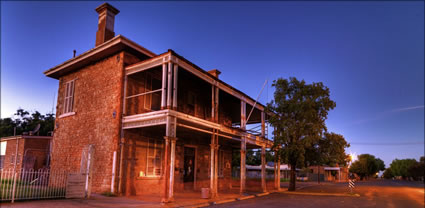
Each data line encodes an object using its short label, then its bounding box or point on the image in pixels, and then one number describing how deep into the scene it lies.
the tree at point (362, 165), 69.23
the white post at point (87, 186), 12.71
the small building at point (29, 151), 22.55
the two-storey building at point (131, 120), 14.20
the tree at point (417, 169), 84.06
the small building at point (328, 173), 56.25
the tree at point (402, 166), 104.31
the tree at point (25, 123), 38.41
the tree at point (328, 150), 21.31
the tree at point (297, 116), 20.59
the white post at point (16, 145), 22.55
